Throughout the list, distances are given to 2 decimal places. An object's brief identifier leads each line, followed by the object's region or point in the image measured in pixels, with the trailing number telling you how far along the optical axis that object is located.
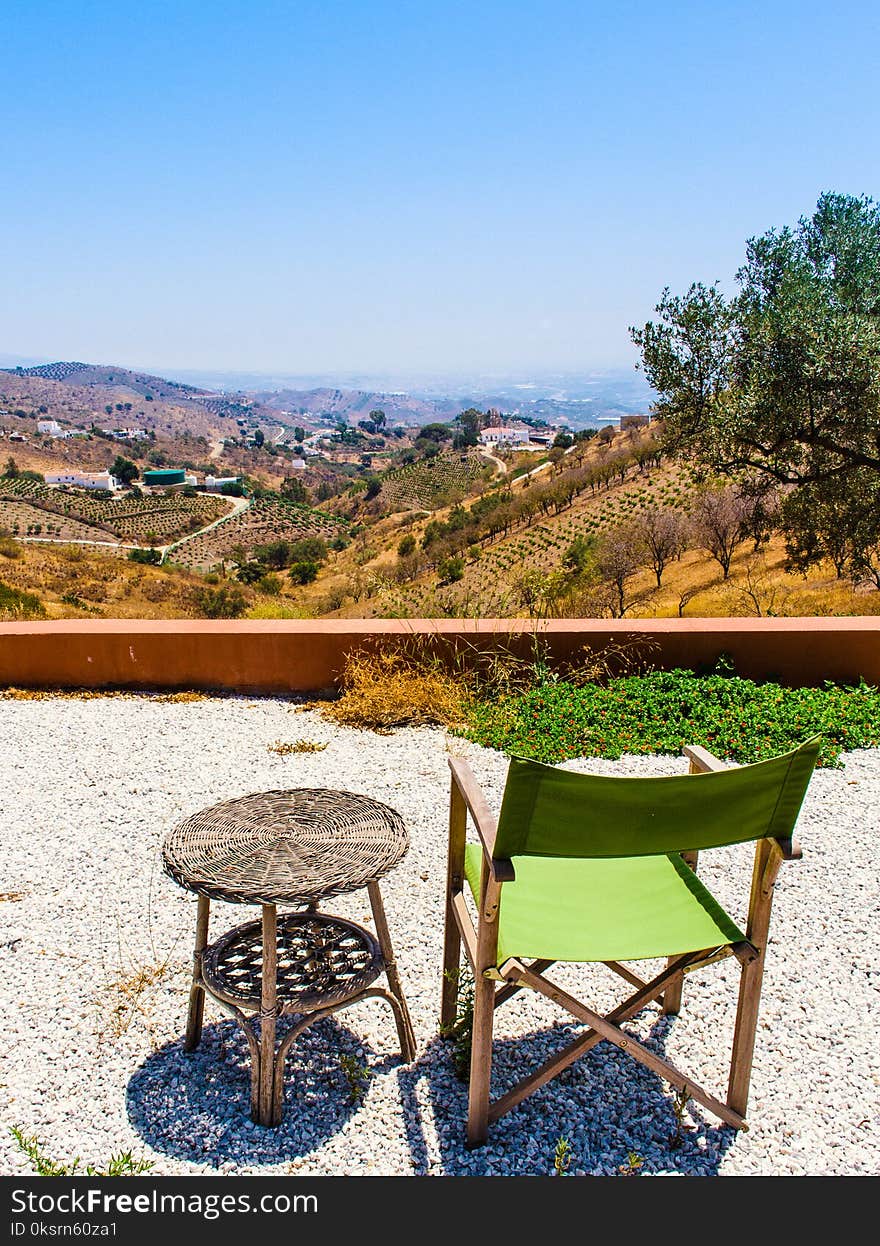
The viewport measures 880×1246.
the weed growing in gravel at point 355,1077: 2.17
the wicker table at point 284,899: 2.03
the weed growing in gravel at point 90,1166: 1.91
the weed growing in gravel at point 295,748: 4.62
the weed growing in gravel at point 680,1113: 2.03
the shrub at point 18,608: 8.28
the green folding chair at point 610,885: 1.67
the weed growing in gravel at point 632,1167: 1.93
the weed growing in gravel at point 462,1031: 2.27
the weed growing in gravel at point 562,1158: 1.88
